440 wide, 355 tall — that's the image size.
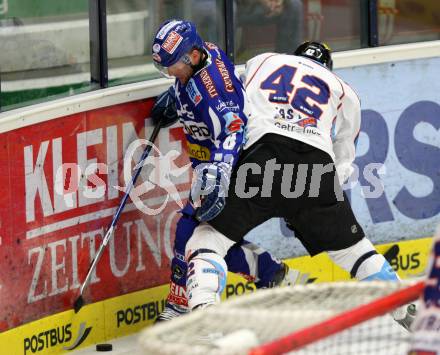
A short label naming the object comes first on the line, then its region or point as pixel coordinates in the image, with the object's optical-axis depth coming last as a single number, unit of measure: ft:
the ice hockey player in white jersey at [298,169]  39.37
